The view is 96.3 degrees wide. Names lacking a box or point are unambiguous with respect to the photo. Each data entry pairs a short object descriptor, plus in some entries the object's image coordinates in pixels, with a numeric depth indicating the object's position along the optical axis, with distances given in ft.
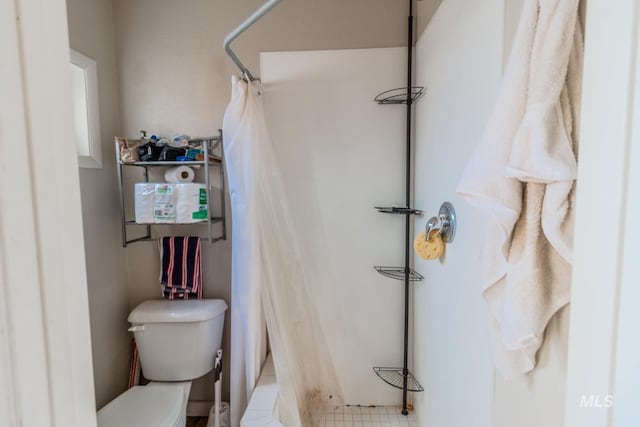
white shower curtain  4.35
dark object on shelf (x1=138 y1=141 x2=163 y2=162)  4.81
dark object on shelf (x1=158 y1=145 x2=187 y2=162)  4.83
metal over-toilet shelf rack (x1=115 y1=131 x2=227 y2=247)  4.80
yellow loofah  3.59
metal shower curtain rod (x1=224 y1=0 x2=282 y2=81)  3.39
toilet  4.77
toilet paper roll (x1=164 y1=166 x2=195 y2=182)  5.00
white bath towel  1.64
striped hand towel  5.12
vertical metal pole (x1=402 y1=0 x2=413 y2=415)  4.75
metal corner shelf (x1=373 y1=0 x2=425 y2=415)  4.76
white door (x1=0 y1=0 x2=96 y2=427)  1.13
